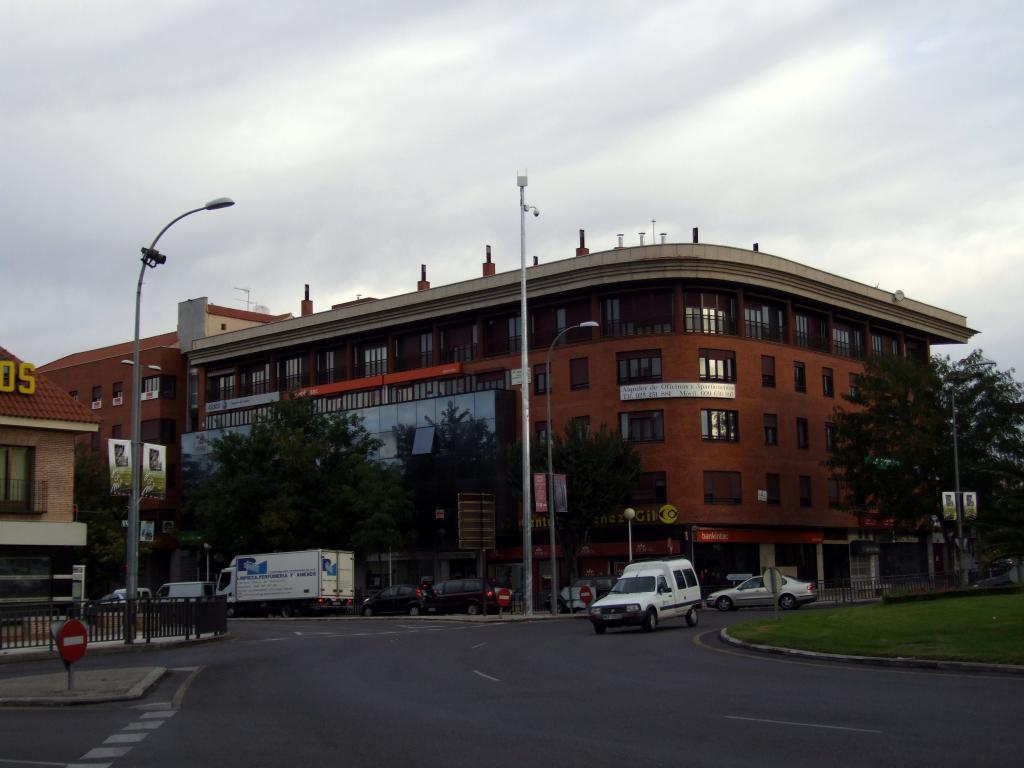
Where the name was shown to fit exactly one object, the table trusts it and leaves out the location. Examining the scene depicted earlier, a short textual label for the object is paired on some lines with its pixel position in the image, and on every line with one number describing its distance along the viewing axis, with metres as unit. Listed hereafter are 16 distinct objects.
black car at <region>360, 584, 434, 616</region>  55.62
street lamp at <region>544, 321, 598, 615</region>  50.28
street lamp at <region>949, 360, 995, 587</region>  51.04
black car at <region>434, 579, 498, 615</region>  53.75
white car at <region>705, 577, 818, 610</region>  47.53
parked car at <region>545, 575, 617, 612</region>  51.34
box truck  56.22
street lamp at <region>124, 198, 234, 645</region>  29.89
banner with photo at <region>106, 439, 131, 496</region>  30.92
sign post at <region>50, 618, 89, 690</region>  17.39
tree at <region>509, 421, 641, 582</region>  57.91
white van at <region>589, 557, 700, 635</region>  34.00
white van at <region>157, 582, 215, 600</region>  57.47
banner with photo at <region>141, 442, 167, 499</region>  32.00
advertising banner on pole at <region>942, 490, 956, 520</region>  51.72
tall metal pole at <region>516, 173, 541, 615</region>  47.59
